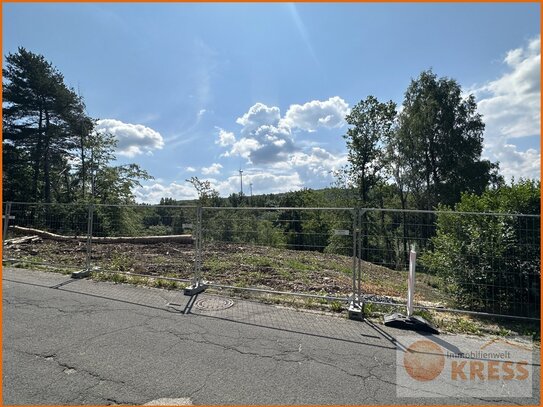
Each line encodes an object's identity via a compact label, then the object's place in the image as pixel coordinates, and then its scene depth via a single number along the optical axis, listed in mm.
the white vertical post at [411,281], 5393
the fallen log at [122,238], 13484
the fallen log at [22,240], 13091
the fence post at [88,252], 8445
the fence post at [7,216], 10970
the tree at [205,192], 40441
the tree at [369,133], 35625
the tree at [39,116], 29453
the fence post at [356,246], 5918
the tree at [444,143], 31859
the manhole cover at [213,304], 6074
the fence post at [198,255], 7289
